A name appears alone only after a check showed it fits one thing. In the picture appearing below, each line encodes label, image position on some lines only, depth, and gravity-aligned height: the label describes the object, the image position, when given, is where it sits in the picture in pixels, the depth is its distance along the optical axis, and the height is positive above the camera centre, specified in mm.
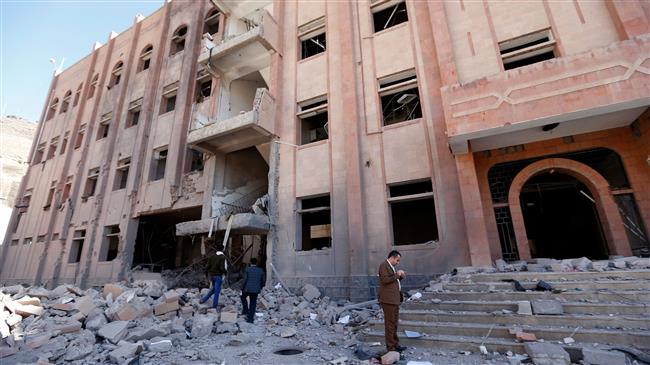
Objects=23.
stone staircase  4609 -881
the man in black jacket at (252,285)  7676 -402
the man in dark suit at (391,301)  4965 -562
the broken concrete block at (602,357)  3953 -1217
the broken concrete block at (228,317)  7109 -1059
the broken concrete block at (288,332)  6621 -1344
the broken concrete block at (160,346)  5578 -1308
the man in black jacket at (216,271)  8539 -50
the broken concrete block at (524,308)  5239 -768
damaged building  7863 +3692
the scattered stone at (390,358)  4613 -1336
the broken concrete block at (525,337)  4703 -1105
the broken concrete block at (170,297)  7926 -653
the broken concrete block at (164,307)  7711 -890
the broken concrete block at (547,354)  4152 -1224
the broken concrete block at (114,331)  6035 -1124
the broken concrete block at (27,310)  7359 -821
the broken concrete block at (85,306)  7255 -749
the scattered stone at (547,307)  5160 -750
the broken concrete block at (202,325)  6609 -1154
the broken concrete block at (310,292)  9460 -762
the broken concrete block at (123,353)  5062 -1292
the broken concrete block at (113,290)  8867 -498
